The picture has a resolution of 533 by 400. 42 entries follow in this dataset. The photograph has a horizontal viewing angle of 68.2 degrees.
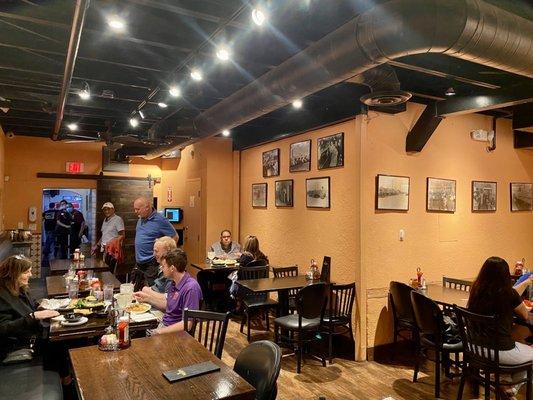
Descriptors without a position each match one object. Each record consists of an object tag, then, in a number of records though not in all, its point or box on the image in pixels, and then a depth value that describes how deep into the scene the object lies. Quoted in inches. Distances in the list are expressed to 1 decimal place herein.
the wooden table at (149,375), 70.4
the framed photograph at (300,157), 212.4
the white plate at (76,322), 108.9
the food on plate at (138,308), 119.4
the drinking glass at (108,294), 130.2
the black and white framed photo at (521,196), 225.8
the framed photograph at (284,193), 228.8
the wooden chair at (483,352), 115.1
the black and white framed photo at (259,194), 258.5
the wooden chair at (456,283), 173.3
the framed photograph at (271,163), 243.3
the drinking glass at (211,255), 243.3
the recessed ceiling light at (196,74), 144.1
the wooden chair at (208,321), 102.8
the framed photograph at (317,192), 195.8
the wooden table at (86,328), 104.9
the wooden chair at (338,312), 166.2
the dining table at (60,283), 149.8
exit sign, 317.7
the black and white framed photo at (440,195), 191.6
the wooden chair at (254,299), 192.1
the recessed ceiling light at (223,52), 120.4
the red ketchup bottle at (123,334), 91.9
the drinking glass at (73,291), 137.6
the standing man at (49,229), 337.7
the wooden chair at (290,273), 193.0
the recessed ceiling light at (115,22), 111.1
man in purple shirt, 117.3
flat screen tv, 333.1
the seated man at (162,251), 144.7
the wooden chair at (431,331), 136.7
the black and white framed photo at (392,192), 175.8
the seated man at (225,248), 250.8
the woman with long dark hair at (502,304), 117.6
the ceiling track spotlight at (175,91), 167.3
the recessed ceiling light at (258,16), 96.7
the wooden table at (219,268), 222.8
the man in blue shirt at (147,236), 196.5
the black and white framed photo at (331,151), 185.8
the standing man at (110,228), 271.7
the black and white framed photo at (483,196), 208.5
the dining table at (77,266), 201.6
